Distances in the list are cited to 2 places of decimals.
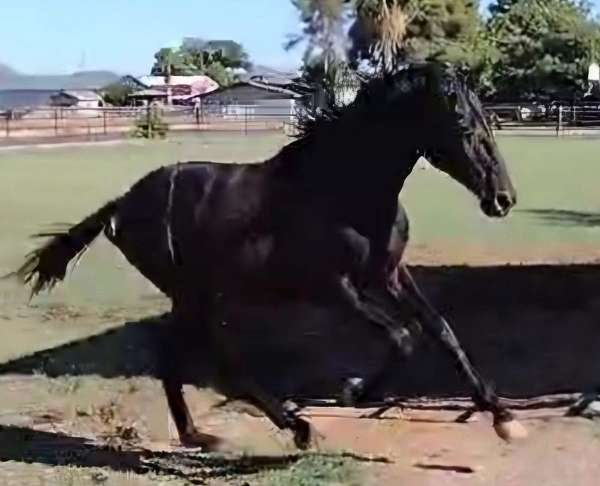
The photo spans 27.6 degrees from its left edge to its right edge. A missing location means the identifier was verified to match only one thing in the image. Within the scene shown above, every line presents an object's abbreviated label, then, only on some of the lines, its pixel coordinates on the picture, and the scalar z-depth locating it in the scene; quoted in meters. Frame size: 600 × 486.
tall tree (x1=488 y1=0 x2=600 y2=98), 76.25
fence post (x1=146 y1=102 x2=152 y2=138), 49.25
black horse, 6.27
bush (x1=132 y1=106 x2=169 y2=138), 49.22
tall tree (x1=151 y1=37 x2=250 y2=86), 30.57
